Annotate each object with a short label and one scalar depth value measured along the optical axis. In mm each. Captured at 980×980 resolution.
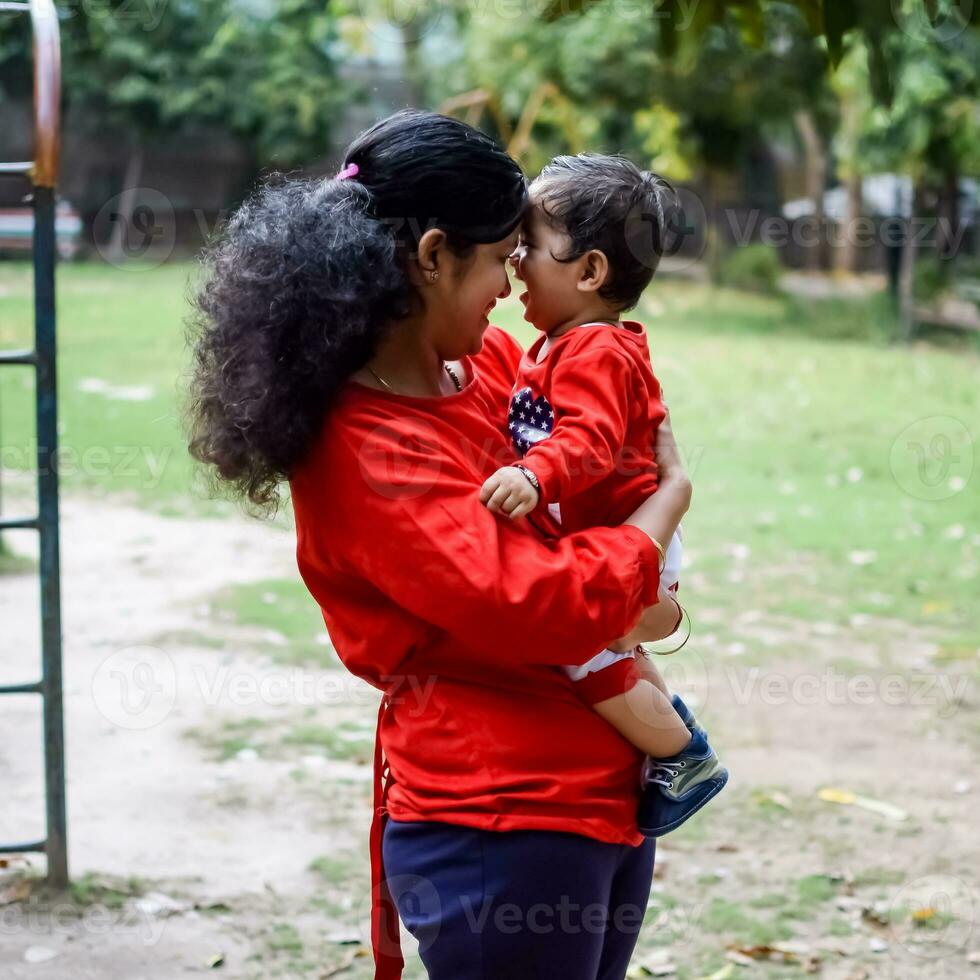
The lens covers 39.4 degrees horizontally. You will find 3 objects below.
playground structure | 3332
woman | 1673
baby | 1860
